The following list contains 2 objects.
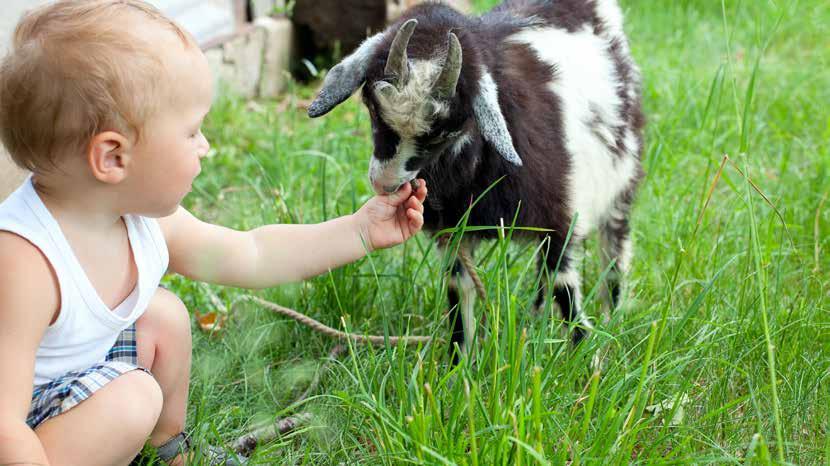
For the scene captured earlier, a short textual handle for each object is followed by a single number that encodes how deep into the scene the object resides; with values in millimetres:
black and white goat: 2193
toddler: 1696
